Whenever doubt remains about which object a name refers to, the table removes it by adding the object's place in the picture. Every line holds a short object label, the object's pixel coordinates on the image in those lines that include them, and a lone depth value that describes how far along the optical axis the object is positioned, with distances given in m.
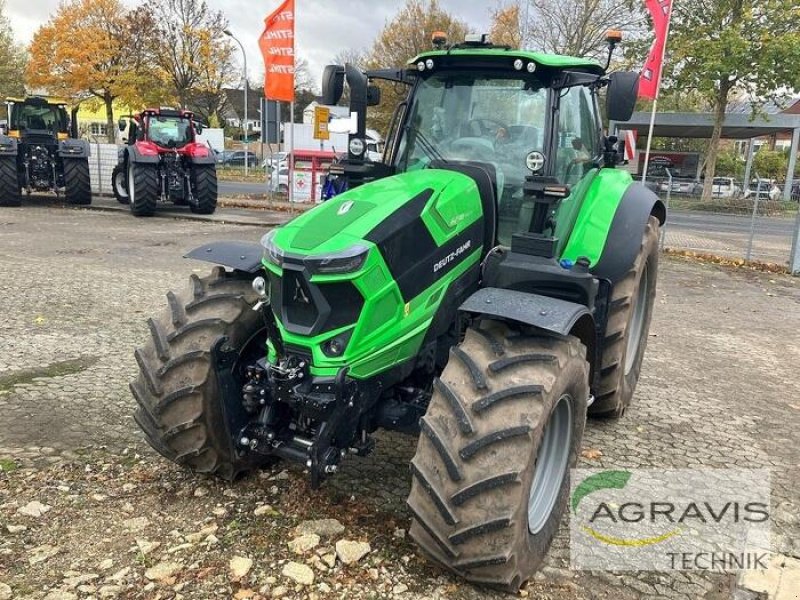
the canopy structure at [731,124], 31.27
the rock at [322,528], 3.35
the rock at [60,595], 2.83
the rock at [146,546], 3.16
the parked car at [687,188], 24.55
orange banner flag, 15.65
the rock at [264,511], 3.51
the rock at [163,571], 2.98
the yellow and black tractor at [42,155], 17.31
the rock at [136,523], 3.36
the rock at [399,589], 2.94
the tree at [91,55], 31.83
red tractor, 15.80
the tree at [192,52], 37.16
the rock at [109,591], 2.86
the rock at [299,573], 2.99
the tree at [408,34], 33.91
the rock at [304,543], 3.20
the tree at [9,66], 40.50
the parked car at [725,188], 27.79
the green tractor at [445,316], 2.80
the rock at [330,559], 3.10
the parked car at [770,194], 22.59
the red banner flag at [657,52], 12.51
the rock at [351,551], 3.13
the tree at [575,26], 23.45
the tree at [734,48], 21.78
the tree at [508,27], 24.44
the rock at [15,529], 3.28
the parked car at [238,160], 43.63
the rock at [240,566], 3.01
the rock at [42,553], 3.07
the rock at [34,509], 3.43
